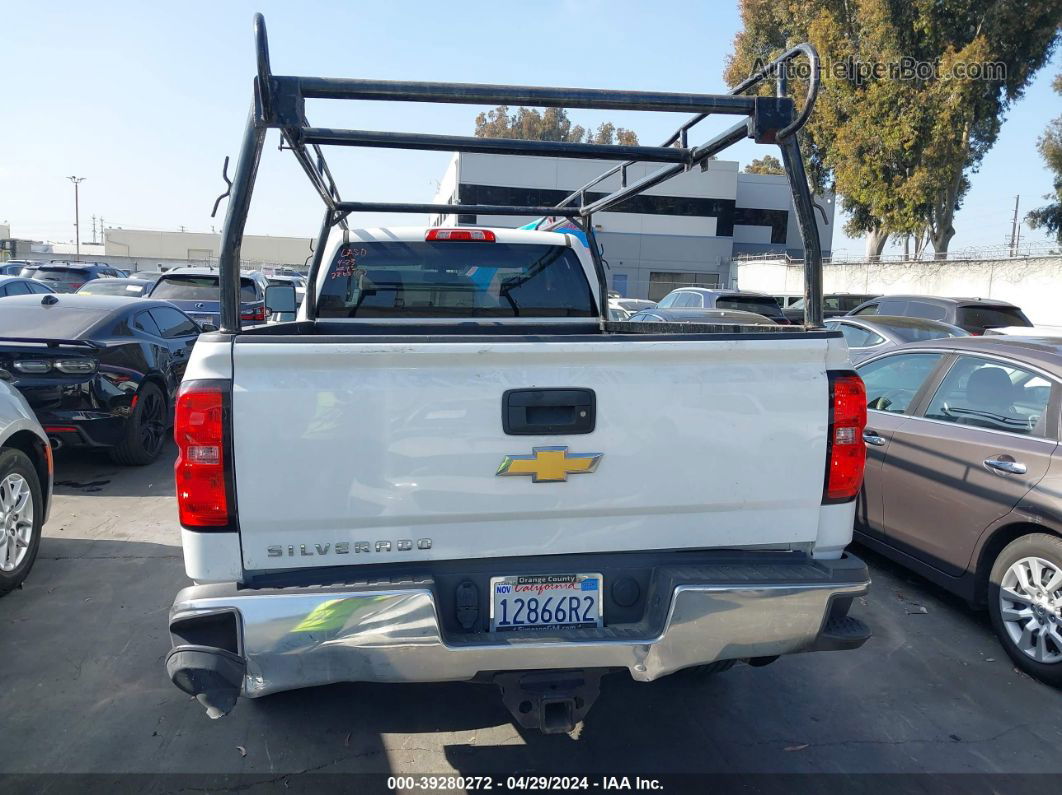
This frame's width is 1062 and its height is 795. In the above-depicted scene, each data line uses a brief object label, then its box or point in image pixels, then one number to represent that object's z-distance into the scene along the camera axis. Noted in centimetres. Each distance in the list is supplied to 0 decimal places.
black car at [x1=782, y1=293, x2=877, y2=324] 1780
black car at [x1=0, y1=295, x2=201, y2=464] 644
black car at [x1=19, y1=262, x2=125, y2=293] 2205
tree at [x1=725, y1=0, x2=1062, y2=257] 2322
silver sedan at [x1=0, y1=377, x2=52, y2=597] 436
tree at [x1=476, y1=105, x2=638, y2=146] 6059
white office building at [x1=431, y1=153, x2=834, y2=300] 3897
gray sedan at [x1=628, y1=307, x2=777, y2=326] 1151
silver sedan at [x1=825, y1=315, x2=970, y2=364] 810
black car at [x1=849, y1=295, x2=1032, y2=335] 1048
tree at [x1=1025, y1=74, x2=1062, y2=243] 3250
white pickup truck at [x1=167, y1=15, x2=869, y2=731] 231
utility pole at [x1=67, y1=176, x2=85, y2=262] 6934
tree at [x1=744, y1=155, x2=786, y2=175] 5269
